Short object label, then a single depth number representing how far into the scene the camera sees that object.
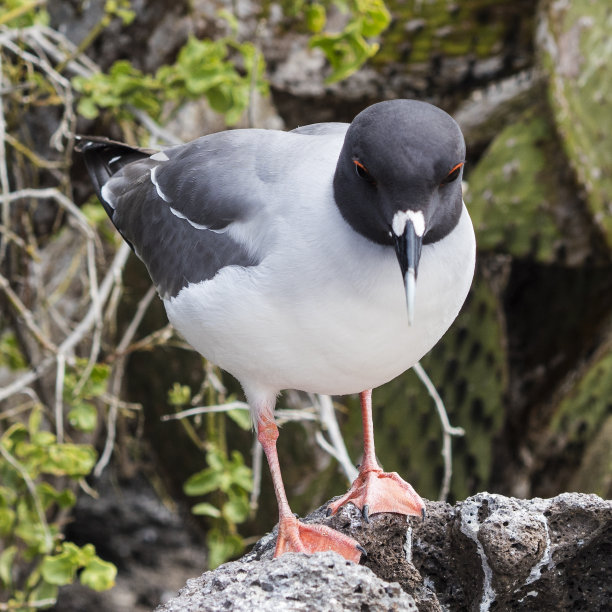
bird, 3.29
